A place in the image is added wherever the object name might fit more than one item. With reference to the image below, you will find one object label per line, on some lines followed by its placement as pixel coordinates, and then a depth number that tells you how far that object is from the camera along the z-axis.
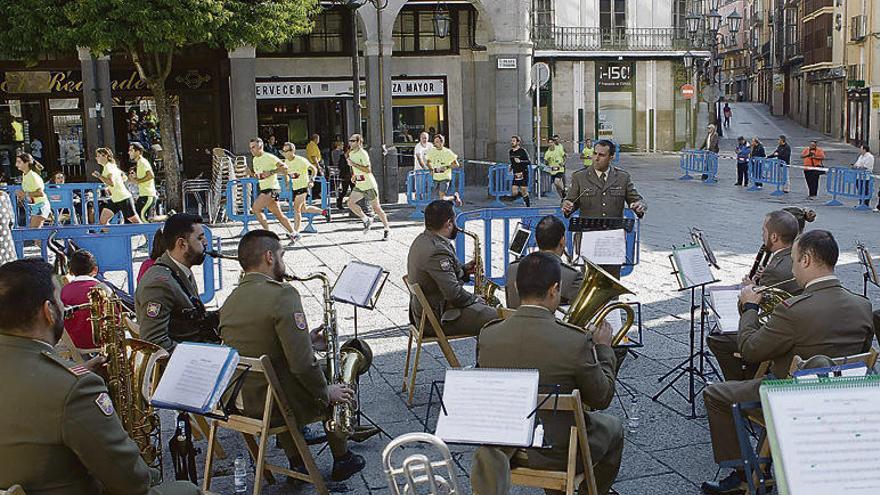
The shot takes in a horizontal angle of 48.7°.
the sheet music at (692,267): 6.81
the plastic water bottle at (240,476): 5.59
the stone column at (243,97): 23.61
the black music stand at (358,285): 6.92
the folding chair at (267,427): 5.23
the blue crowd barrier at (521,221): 10.69
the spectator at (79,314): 6.74
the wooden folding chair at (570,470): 4.52
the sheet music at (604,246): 8.35
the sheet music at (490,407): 3.93
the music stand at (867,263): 7.80
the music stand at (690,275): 6.81
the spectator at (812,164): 23.78
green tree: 18.33
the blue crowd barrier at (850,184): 20.97
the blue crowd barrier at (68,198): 17.62
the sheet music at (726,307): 6.63
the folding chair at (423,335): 7.27
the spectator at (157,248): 6.78
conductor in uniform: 10.20
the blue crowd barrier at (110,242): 10.37
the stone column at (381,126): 22.45
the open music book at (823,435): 3.17
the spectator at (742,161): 26.36
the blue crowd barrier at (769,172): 24.33
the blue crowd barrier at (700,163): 28.09
